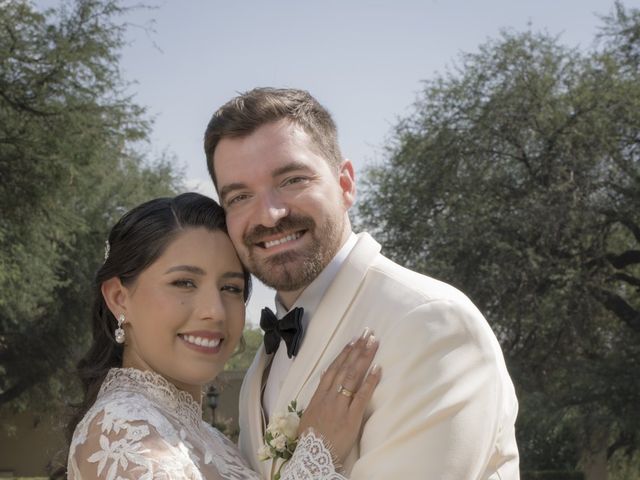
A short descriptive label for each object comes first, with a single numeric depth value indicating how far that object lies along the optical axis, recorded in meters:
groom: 3.21
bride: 3.51
